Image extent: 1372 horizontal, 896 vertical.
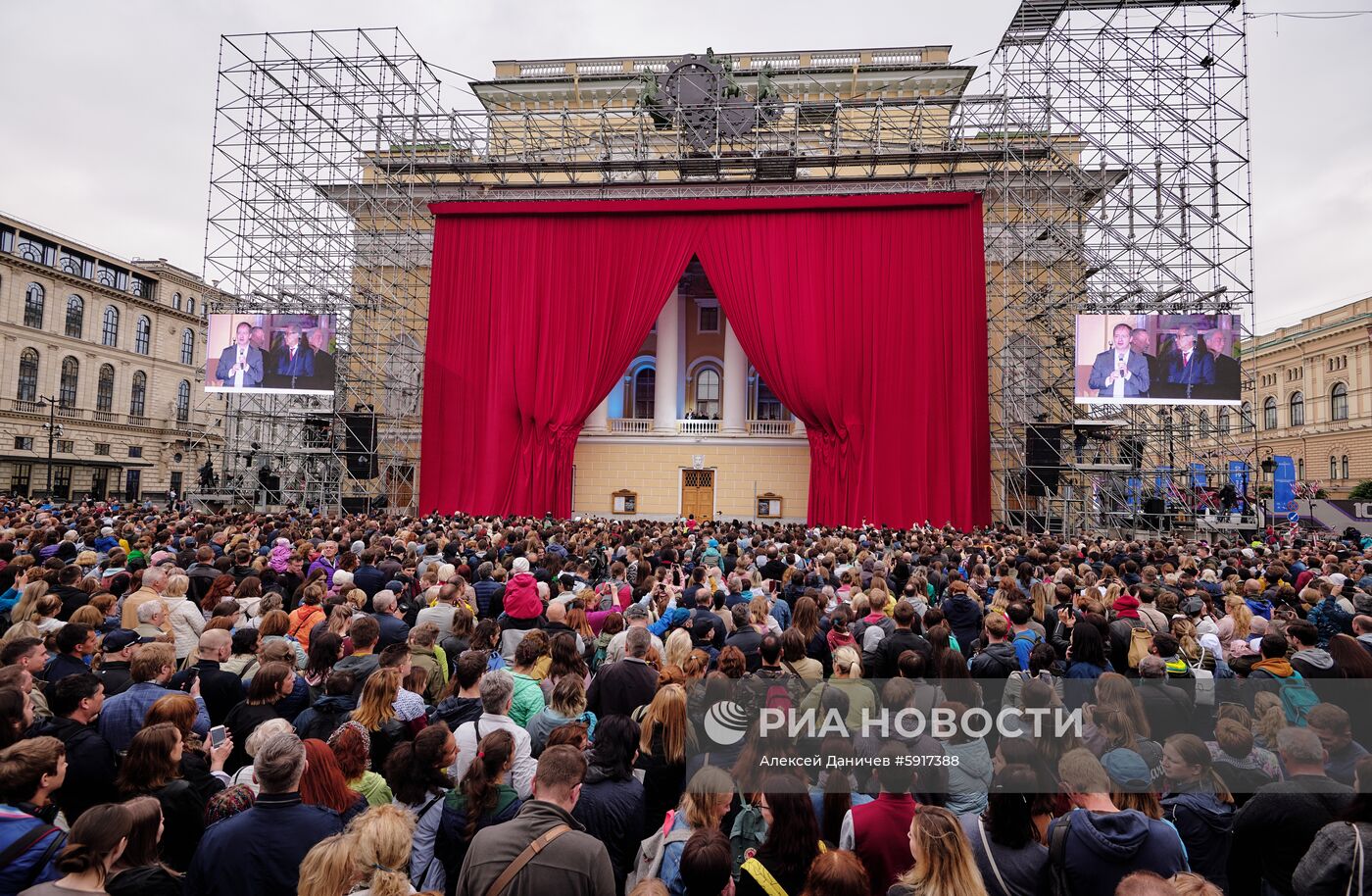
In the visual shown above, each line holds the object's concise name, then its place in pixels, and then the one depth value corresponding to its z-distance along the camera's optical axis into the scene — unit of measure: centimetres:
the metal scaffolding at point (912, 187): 1977
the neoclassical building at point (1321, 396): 4034
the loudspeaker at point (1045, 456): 1947
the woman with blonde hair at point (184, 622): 577
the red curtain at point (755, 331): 2247
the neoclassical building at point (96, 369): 3756
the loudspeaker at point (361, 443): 2133
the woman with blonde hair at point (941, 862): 231
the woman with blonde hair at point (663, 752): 361
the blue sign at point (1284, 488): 2747
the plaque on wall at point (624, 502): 2547
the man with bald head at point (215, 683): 431
